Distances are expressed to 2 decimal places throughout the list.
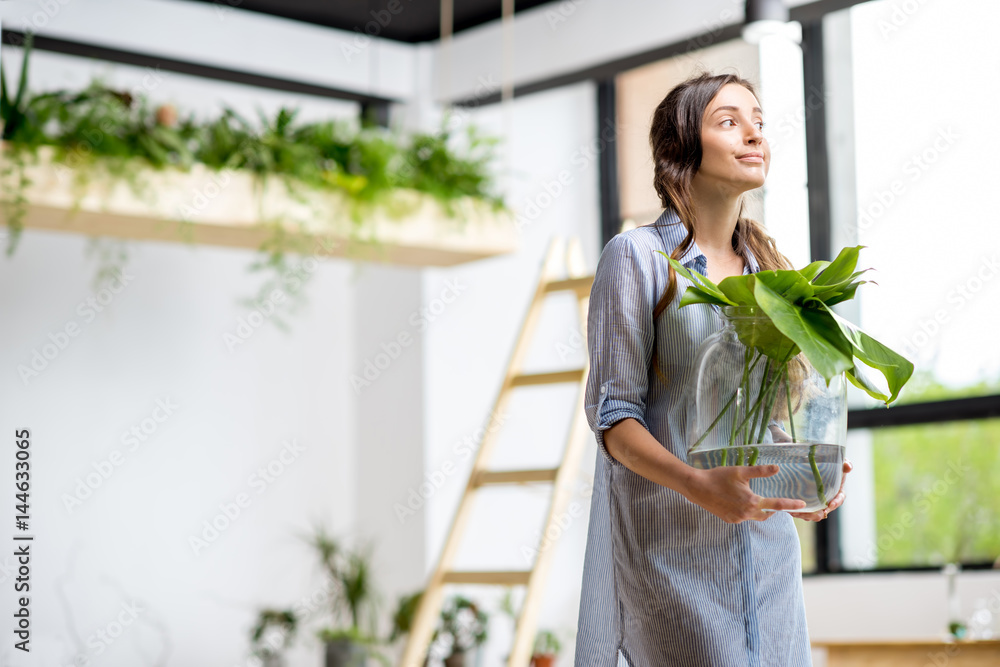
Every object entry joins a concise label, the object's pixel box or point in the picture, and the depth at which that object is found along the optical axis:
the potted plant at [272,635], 4.48
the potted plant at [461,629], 4.41
